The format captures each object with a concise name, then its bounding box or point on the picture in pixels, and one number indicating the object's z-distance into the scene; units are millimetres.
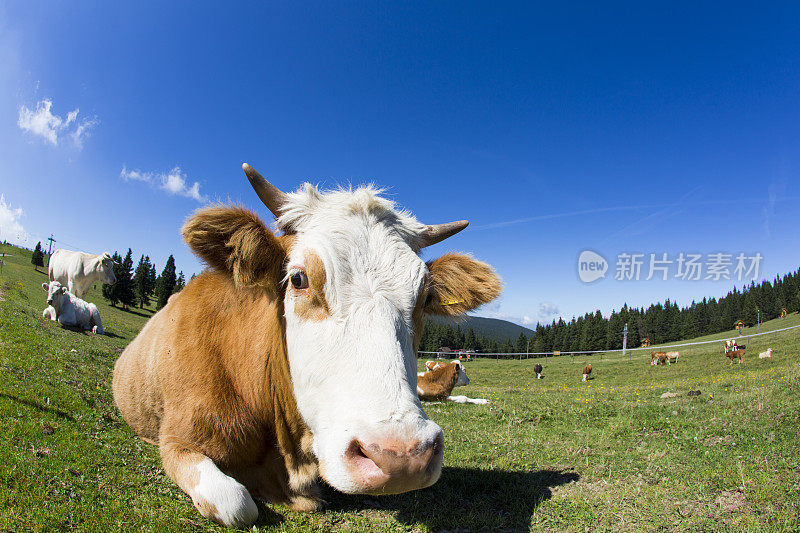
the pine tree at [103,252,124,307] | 54875
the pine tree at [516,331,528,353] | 103688
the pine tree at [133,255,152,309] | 67300
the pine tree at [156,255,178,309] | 74338
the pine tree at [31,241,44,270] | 82388
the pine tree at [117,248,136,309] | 55438
